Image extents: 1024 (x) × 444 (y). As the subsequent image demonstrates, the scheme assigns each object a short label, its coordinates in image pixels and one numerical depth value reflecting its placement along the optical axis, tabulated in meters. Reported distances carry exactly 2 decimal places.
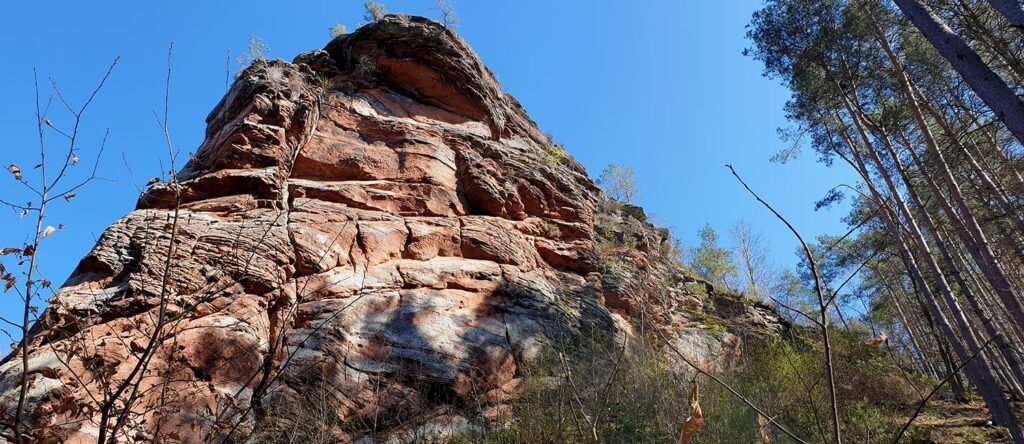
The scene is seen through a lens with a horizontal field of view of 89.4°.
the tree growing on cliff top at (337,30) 17.95
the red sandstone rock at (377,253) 6.77
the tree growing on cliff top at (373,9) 19.08
